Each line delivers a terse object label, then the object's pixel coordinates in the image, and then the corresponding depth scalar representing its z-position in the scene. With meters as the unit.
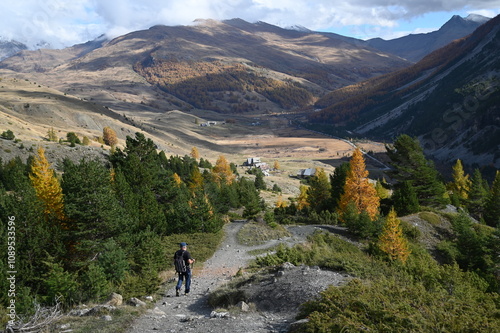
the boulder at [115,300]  15.81
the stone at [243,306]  14.95
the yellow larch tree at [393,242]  31.17
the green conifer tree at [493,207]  58.67
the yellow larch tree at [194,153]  158.75
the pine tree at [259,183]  104.12
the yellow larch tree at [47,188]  35.66
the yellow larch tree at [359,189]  48.31
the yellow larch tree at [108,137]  126.01
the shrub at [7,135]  76.07
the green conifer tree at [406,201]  48.34
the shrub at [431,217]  45.61
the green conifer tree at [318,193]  60.84
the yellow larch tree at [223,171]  93.22
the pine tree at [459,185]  75.79
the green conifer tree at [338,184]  54.28
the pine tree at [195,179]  74.11
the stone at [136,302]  15.87
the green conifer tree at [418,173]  55.00
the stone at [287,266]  19.58
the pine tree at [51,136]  99.46
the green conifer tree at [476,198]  65.50
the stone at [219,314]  14.19
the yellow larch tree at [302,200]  67.88
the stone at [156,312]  14.96
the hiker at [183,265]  18.15
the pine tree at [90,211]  27.25
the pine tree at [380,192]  59.58
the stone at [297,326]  11.94
